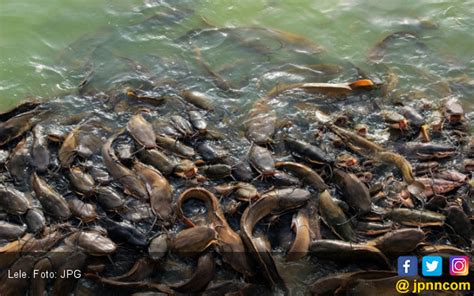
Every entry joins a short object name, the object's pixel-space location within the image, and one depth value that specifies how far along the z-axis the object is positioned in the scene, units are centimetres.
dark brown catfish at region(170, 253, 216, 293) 356
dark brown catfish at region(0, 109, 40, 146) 446
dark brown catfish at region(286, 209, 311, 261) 376
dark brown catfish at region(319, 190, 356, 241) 385
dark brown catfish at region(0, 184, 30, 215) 394
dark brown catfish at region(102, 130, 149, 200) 407
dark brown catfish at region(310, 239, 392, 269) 369
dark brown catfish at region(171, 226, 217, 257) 368
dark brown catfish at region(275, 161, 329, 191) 414
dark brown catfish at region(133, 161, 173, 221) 395
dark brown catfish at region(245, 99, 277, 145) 451
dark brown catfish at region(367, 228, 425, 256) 375
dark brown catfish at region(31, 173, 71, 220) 392
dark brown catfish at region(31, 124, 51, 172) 424
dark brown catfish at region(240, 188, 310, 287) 358
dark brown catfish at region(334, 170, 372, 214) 399
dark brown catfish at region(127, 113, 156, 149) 436
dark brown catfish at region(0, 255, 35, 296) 350
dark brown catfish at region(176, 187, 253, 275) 362
